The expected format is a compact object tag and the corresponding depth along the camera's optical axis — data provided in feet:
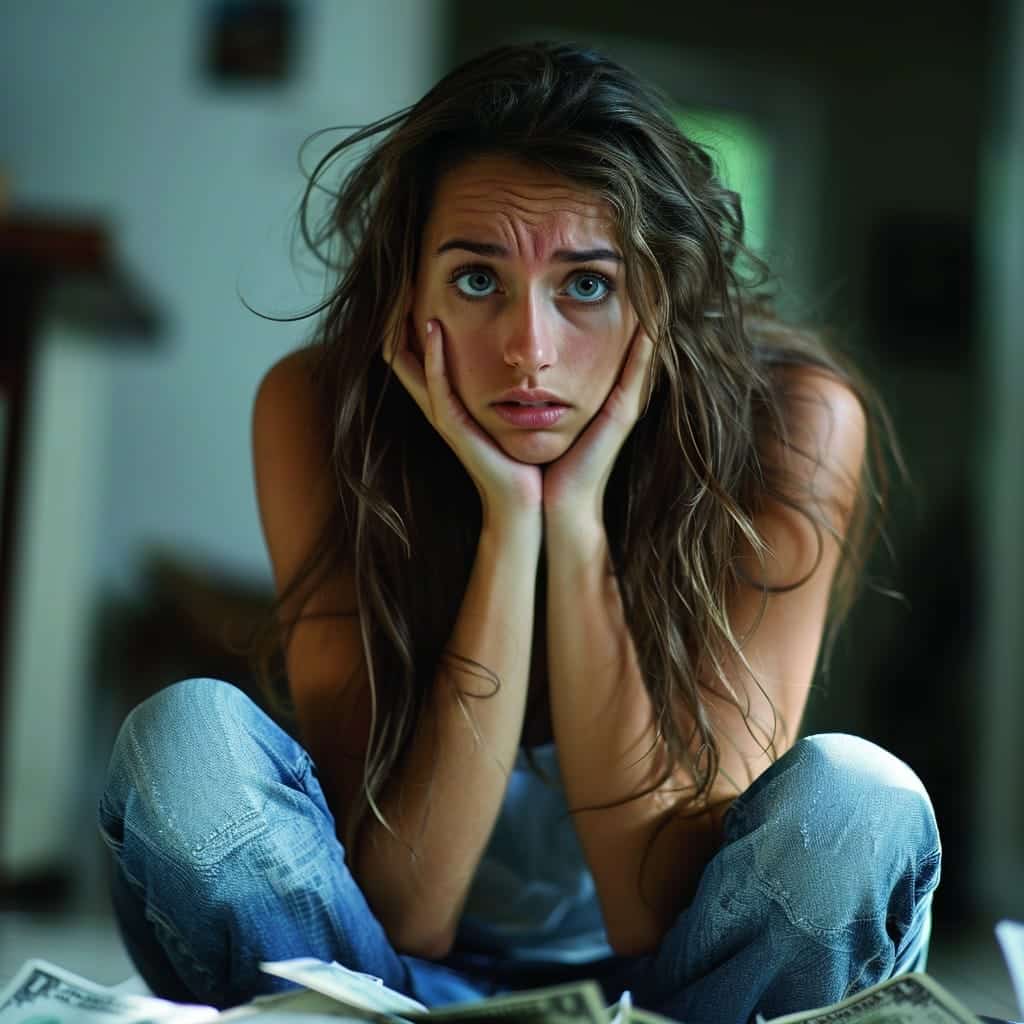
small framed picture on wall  9.77
